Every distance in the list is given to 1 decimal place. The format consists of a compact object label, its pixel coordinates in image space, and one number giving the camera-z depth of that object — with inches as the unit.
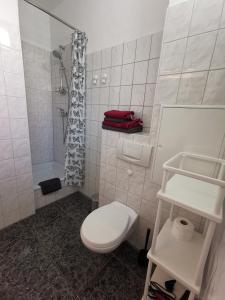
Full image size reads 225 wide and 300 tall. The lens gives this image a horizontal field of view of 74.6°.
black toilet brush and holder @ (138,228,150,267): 51.9
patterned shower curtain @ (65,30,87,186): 67.1
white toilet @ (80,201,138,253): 40.8
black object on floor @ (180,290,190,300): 36.2
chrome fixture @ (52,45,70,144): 83.1
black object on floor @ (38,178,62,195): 75.0
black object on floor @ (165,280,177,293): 34.7
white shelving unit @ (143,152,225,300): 23.7
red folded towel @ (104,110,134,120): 52.0
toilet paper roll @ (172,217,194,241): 36.1
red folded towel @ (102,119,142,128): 51.4
